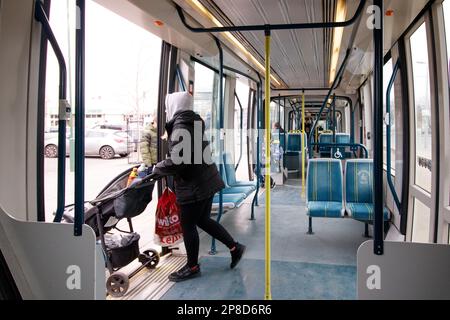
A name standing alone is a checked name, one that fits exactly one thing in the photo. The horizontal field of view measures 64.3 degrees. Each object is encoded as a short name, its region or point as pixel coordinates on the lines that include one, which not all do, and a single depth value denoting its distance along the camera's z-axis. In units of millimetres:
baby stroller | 2607
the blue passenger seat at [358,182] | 4102
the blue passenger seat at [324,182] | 4164
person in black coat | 2723
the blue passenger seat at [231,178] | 5249
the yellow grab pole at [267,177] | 2284
